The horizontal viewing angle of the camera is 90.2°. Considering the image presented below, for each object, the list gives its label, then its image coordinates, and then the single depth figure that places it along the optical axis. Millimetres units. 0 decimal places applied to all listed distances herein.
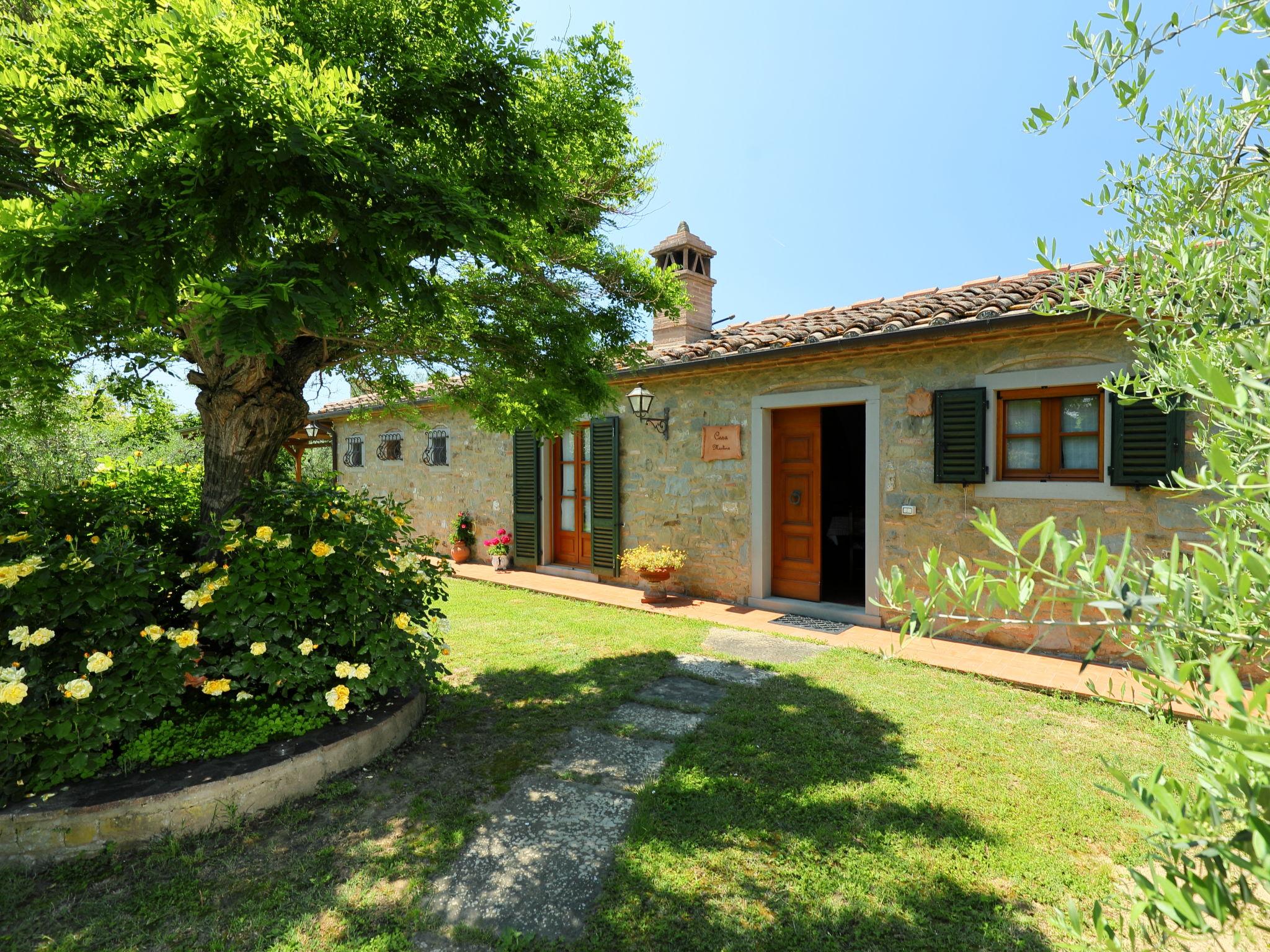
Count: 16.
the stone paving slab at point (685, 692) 4516
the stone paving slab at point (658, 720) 4023
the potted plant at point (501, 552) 10000
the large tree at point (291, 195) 2020
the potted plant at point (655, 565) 7637
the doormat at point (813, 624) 6551
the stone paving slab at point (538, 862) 2387
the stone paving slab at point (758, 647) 5594
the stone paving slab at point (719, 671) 4980
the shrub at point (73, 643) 2723
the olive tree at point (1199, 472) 820
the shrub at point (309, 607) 3254
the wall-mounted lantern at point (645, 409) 7723
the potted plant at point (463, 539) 10805
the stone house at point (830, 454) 5324
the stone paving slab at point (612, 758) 3430
